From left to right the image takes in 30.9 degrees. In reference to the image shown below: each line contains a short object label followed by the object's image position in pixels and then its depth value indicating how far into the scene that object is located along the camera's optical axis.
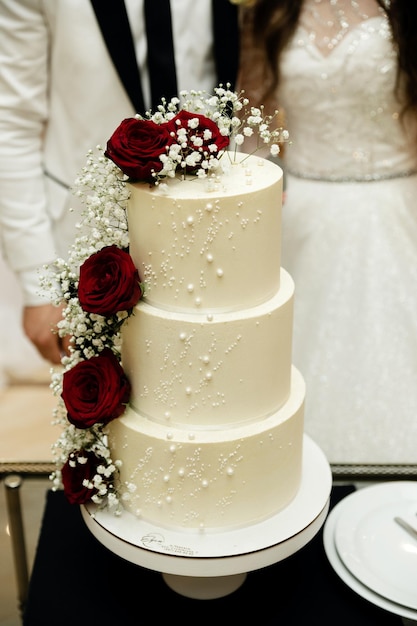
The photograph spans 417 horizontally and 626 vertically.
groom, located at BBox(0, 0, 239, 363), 1.92
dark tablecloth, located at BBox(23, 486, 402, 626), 1.27
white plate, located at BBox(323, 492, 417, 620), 1.22
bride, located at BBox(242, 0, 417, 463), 2.02
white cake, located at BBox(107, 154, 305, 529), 1.13
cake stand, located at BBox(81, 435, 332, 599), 1.17
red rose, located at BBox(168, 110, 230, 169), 1.13
